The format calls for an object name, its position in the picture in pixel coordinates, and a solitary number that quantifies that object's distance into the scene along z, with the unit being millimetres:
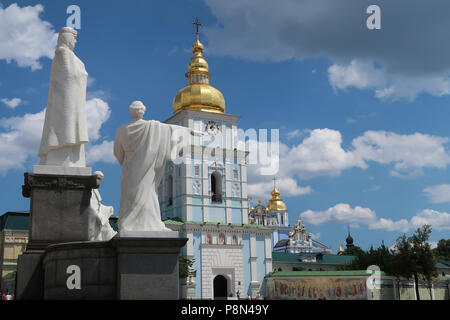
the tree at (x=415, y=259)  45688
